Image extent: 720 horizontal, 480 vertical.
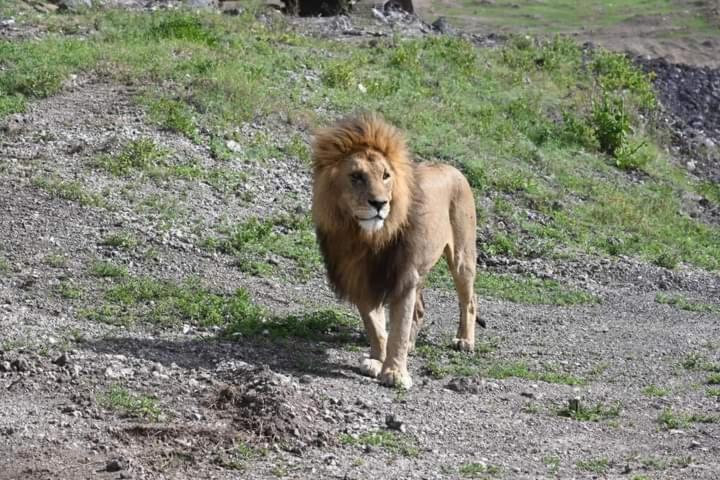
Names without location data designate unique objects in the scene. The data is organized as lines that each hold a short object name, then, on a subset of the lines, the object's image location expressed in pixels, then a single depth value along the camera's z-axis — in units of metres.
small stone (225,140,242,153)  14.31
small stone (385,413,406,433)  8.05
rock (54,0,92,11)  18.95
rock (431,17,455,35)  23.02
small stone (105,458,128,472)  6.86
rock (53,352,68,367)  8.31
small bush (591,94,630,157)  18.25
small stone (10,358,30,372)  8.17
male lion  9.12
